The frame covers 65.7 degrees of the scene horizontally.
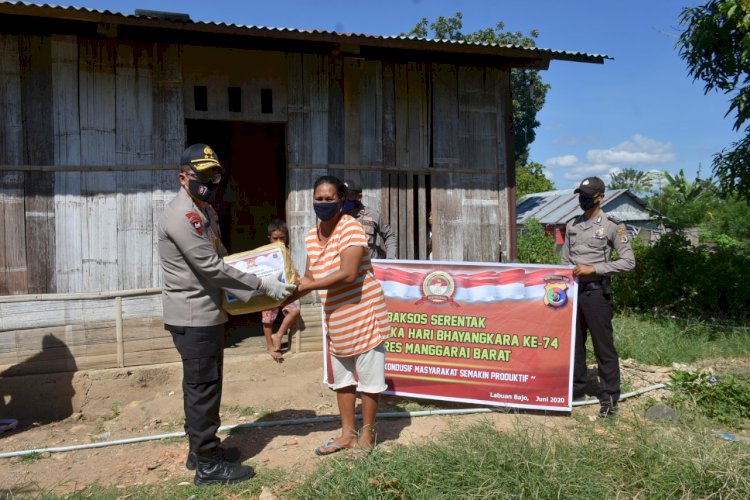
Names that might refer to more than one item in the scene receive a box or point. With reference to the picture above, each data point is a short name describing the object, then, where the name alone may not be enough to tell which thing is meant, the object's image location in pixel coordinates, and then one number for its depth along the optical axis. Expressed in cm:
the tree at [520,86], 2952
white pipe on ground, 433
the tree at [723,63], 755
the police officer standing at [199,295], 358
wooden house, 600
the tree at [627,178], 6047
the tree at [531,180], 3547
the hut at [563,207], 2655
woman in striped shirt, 380
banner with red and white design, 508
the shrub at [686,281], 891
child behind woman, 656
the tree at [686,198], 2036
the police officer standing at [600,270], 489
